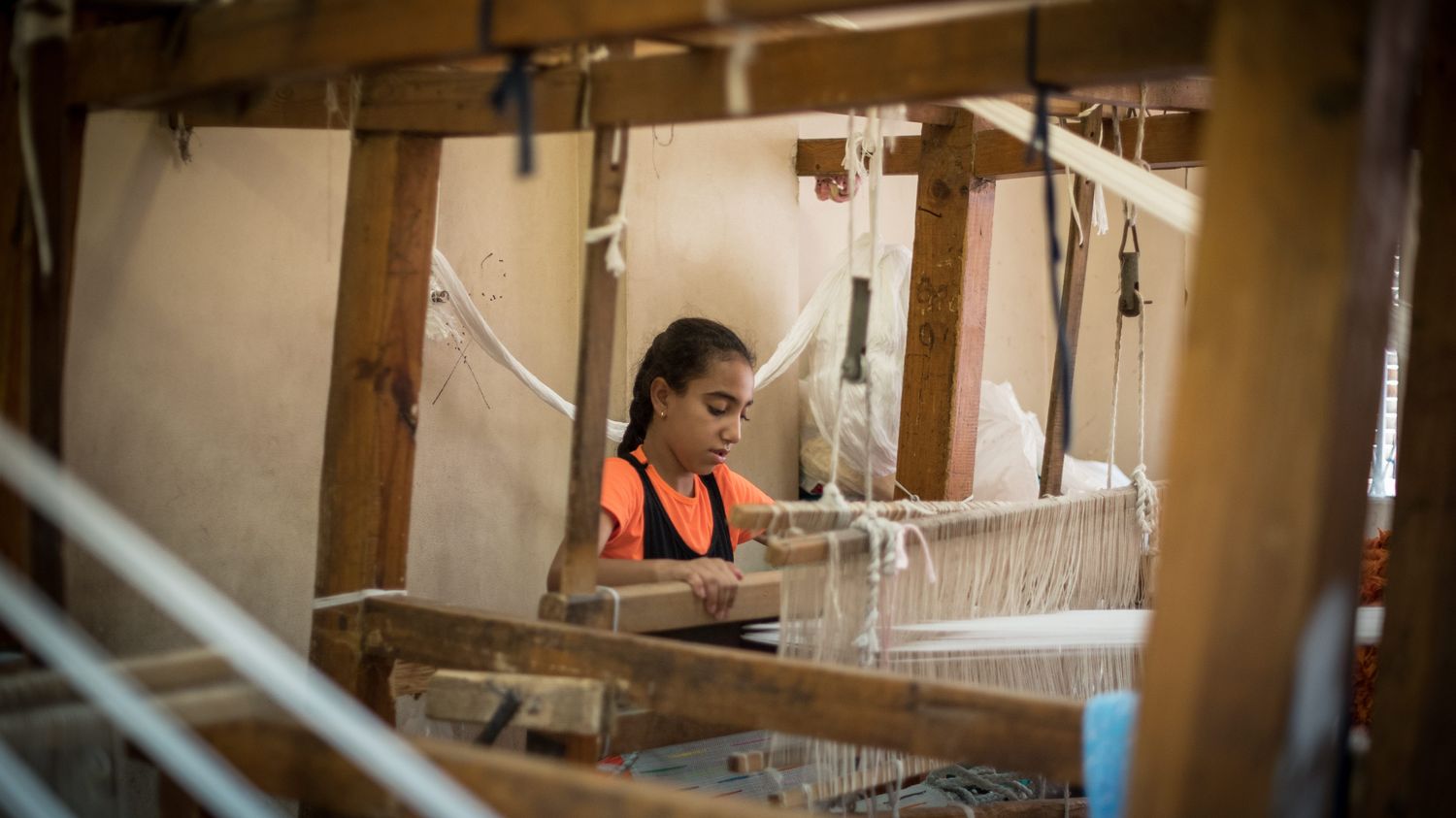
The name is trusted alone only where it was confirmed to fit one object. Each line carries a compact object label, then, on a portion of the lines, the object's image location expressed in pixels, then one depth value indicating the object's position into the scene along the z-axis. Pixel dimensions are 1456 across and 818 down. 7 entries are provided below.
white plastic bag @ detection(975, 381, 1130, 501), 4.69
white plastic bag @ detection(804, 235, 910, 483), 4.47
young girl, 3.24
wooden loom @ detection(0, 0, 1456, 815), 1.05
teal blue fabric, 1.52
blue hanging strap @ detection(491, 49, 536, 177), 1.53
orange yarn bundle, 2.75
